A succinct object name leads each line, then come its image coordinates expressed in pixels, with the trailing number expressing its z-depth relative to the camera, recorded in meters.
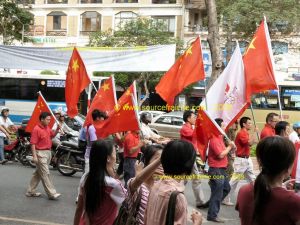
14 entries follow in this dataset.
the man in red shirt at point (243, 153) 7.71
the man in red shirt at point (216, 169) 6.60
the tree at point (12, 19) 19.08
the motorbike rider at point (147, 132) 9.43
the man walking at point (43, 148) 7.55
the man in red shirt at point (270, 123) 8.05
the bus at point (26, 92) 20.91
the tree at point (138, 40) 30.42
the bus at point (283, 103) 21.23
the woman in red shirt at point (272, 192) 2.46
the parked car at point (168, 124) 18.84
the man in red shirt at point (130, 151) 7.45
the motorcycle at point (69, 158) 10.46
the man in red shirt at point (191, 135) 7.62
